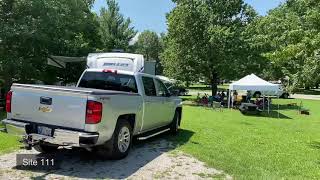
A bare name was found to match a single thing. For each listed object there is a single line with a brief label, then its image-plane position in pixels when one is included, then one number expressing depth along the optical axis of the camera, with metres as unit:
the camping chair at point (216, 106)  27.94
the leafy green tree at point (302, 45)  11.21
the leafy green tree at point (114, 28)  58.70
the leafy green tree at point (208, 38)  31.75
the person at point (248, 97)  31.53
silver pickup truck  7.29
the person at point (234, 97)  30.77
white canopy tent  25.59
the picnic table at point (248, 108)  24.33
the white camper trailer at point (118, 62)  11.61
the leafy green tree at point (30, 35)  16.48
